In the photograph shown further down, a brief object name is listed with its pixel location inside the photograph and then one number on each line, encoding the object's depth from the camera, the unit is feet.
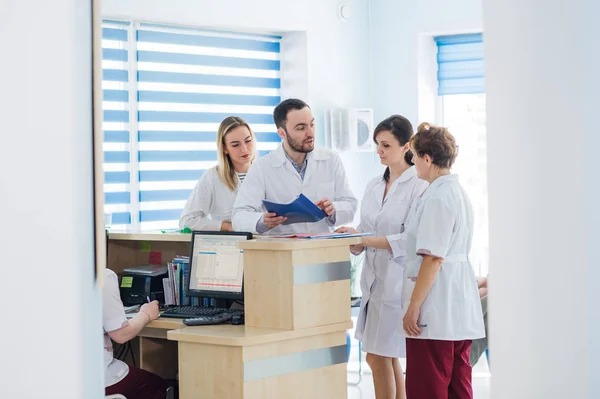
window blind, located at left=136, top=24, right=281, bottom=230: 19.25
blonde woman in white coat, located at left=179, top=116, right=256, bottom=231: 15.92
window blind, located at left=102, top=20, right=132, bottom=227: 18.45
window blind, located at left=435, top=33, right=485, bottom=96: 21.70
